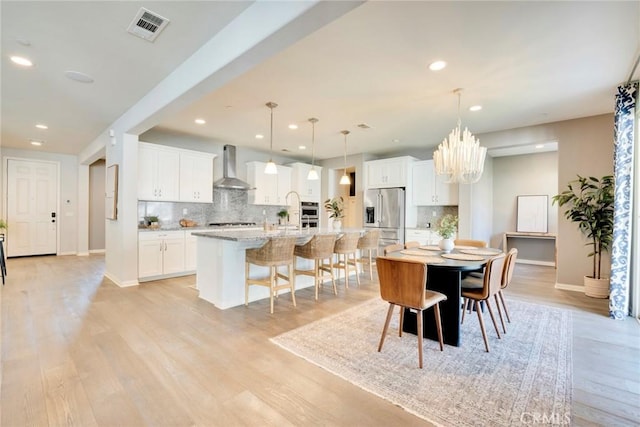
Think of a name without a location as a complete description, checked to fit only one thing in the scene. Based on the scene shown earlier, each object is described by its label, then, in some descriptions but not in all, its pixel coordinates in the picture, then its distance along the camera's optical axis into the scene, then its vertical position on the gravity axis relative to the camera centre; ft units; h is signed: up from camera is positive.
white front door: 22.56 +0.12
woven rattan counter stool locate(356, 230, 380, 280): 16.20 -1.58
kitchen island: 11.85 -2.42
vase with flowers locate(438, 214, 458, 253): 10.68 -0.73
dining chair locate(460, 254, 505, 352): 8.44 -2.23
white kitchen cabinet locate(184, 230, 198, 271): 17.71 -2.54
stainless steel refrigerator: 21.44 +0.05
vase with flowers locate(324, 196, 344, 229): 17.13 -0.11
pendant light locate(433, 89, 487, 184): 11.55 +2.35
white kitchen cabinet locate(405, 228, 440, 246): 20.15 -1.63
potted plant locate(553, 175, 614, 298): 13.43 +0.06
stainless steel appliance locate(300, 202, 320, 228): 25.44 -0.19
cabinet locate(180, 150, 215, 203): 18.51 +2.28
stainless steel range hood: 20.58 +3.05
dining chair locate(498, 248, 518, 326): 9.85 -1.90
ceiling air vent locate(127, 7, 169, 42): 7.34 +5.01
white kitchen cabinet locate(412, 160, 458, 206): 20.29 +1.83
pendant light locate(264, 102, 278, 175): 13.99 +2.15
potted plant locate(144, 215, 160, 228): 17.70 -0.62
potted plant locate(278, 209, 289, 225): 24.75 -0.38
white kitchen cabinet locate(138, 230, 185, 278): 15.92 -2.48
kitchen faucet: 24.95 +0.07
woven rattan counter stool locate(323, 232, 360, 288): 14.62 -1.68
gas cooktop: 20.08 -0.95
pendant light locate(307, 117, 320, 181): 15.47 +4.98
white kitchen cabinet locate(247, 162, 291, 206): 22.49 +2.22
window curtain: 11.05 +0.53
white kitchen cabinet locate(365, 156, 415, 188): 21.57 +3.23
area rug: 5.86 -3.99
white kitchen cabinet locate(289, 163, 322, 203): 25.00 +2.70
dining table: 8.44 -2.28
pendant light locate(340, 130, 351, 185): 17.94 +2.18
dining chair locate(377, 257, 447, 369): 7.61 -2.09
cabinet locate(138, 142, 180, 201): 16.66 +2.29
